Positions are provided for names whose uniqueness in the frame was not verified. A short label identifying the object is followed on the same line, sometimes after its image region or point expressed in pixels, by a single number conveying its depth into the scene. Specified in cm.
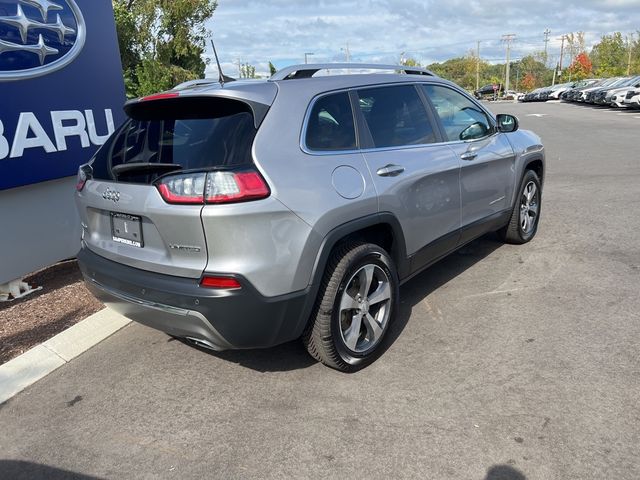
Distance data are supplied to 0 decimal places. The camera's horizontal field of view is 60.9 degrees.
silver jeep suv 273
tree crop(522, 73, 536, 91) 9356
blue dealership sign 462
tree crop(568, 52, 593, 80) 7075
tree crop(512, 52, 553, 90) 9405
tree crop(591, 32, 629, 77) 5925
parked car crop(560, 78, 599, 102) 3566
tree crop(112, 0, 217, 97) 1600
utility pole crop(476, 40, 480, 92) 9319
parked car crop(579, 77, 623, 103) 3069
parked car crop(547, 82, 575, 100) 4582
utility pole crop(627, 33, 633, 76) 5538
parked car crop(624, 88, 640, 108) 2405
